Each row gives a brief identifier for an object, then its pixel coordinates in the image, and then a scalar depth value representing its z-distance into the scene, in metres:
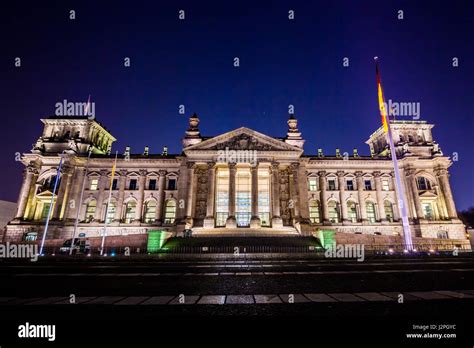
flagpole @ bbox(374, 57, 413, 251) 24.56
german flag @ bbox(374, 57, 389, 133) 25.47
